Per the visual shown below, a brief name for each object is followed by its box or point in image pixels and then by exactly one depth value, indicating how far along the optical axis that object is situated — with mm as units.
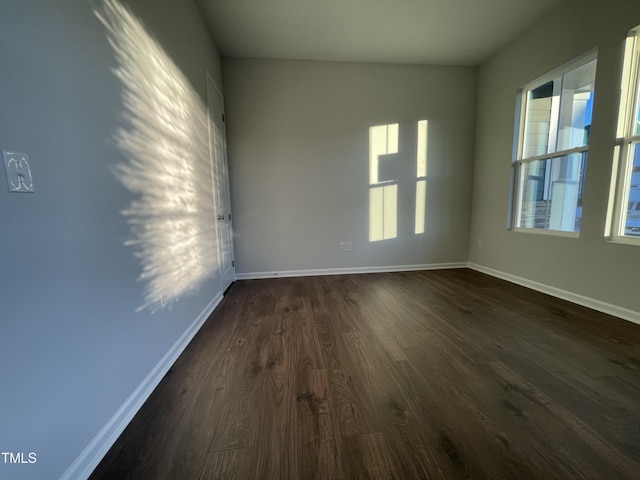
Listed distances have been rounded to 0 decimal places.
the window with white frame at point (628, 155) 2074
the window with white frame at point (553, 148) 2486
